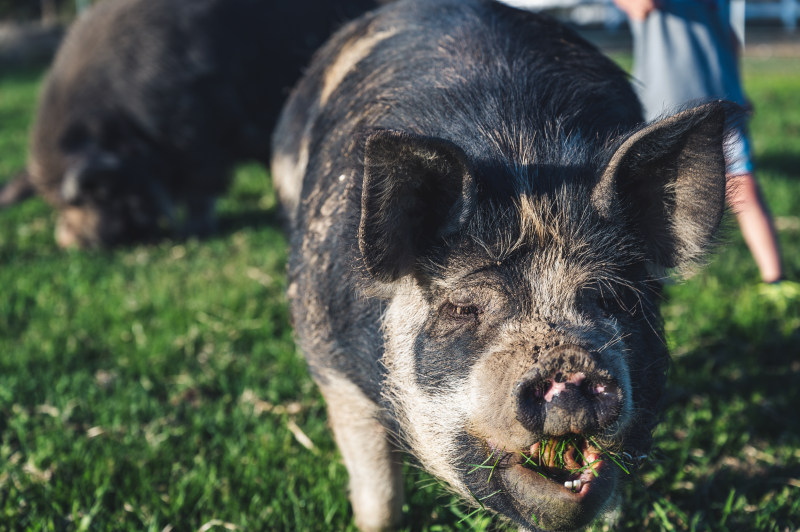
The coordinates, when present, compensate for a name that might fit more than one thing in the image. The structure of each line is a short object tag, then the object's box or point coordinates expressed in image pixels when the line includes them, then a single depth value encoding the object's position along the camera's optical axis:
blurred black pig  6.43
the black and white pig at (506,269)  2.25
